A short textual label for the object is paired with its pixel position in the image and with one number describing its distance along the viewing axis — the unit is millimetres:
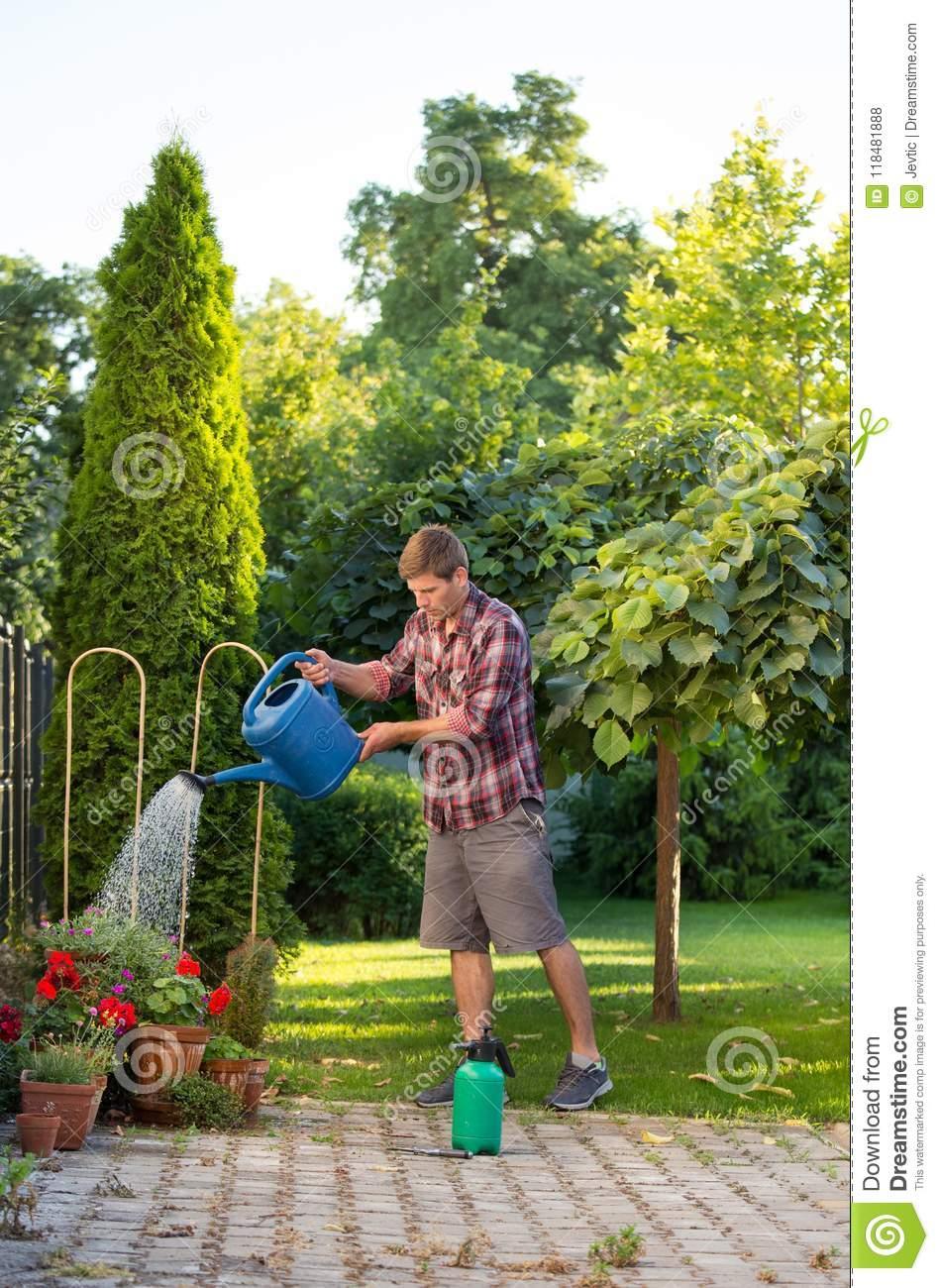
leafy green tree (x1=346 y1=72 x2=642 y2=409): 24703
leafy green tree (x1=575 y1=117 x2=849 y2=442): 13148
